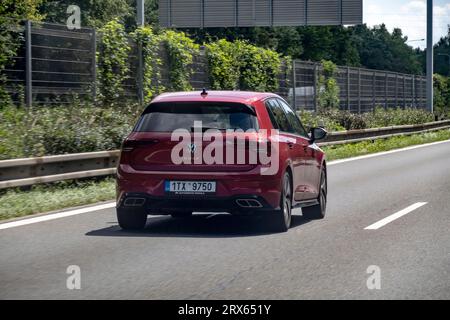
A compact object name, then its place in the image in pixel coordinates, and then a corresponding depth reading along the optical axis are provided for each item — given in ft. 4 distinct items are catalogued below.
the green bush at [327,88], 117.50
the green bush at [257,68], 102.68
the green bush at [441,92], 205.99
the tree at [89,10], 220.02
